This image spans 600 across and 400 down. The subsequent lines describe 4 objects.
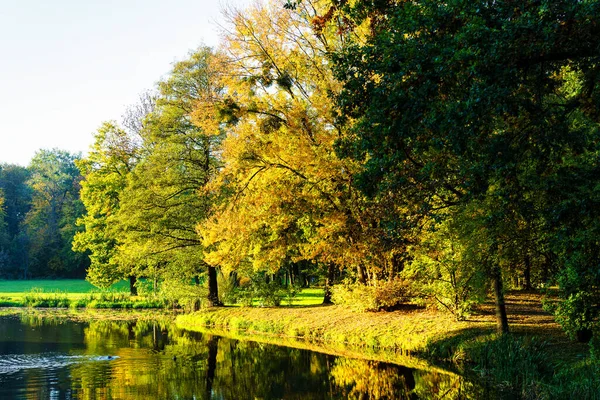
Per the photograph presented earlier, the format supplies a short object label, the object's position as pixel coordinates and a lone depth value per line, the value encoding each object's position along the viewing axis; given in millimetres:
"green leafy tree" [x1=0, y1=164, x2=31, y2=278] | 75438
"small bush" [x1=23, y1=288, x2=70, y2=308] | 41000
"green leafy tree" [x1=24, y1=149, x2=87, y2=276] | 72500
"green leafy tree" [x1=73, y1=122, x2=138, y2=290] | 42125
